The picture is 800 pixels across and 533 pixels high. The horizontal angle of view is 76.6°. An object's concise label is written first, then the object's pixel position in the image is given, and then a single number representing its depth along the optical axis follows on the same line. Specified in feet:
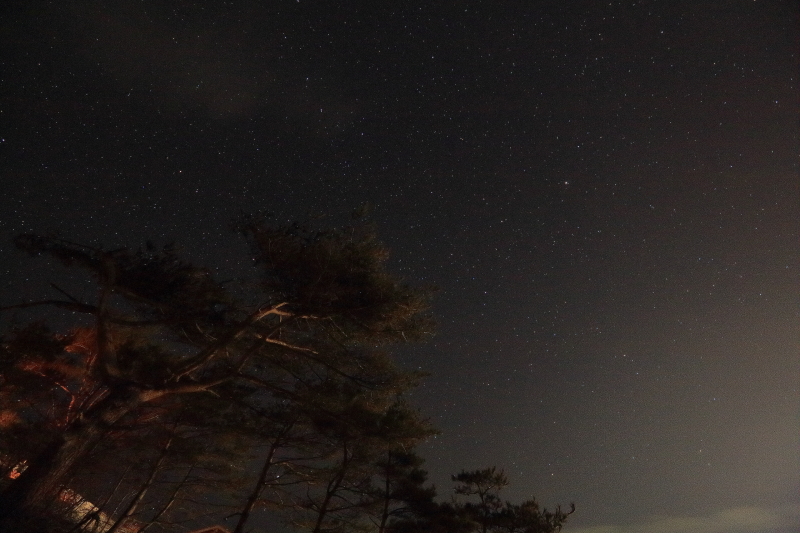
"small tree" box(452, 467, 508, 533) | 52.21
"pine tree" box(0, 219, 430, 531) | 31.96
